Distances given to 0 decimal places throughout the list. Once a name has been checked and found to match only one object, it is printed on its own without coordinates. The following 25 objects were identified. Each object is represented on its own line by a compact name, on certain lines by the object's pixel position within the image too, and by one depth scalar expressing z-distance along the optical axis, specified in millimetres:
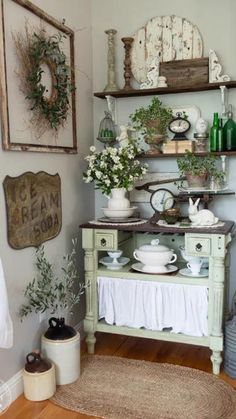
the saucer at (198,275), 2557
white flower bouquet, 2701
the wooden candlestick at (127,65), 2959
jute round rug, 2119
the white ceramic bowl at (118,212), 2779
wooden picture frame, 2102
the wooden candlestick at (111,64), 2988
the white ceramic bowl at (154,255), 2584
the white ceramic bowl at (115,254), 2750
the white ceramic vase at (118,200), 2781
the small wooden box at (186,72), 2803
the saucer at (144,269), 2605
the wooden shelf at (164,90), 2699
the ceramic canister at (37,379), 2193
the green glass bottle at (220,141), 2732
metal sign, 2191
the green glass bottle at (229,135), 2719
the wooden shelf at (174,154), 2695
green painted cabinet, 2430
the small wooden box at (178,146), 2820
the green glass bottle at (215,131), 2738
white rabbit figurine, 2525
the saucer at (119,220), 2734
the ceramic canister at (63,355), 2318
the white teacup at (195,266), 2557
